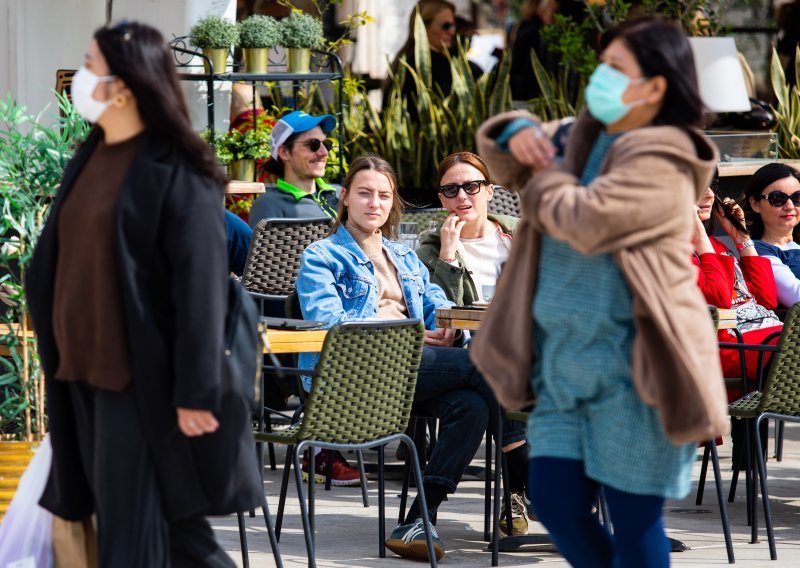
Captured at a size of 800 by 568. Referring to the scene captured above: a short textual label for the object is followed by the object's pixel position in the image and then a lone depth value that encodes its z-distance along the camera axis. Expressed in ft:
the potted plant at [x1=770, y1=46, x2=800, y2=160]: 62.39
